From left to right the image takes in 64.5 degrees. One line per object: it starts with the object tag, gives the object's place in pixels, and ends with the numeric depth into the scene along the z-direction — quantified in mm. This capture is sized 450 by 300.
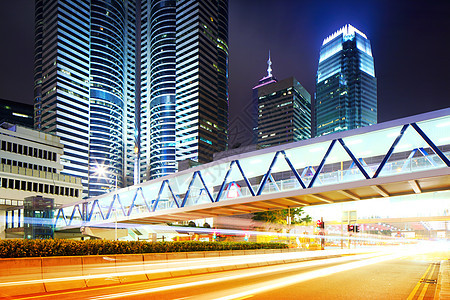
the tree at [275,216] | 53969
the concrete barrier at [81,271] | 10945
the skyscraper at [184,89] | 177250
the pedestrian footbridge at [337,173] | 22875
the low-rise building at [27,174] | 64000
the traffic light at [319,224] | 38697
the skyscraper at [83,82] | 151750
